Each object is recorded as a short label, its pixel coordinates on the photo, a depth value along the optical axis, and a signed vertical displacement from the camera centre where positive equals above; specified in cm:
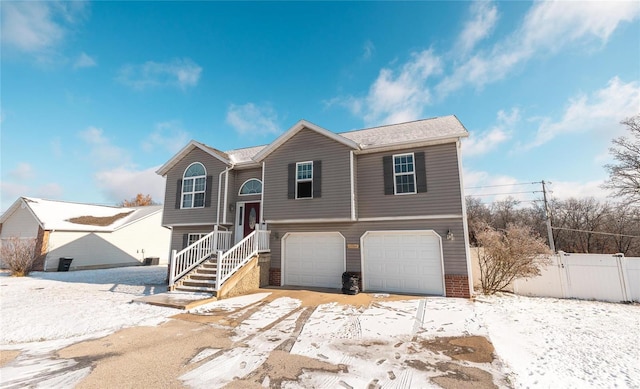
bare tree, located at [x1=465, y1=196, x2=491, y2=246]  3632 +514
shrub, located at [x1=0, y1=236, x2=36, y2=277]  1609 -50
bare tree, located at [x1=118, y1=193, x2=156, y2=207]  4356 +725
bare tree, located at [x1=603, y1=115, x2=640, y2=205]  1833 +511
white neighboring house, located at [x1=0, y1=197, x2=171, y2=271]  1833 +107
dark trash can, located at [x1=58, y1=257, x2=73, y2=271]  1803 -116
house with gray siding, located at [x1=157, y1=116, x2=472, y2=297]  997 +142
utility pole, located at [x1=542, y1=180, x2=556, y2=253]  2109 +280
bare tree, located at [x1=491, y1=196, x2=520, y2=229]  3469 +413
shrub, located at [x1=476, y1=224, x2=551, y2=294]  980 -38
